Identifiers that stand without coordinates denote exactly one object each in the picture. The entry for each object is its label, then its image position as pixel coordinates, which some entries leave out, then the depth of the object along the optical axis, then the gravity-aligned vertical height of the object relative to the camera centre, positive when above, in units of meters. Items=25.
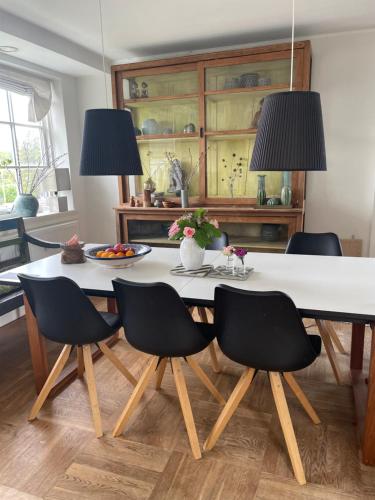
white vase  2.07 -0.46
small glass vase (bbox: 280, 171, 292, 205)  3.43 -0.25
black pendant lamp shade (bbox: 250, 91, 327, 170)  1.55 +0.13
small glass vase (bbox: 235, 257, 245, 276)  2.02 -0.55
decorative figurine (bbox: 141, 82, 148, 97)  3.83 +0.82
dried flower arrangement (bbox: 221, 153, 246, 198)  3.80 -0.01
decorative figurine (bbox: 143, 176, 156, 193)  3.98 -0.15
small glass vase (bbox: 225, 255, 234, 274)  2.05 -0.54
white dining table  1.57 -0.57
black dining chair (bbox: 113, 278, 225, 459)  1.59 -0.71
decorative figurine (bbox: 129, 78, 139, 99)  3.84 +0.83
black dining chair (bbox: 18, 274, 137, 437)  1.75 -0.72
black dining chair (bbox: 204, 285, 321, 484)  1.44 -0.68
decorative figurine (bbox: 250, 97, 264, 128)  3.58 +0.46
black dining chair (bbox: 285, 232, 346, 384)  2.59 -0.56
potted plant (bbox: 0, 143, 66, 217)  3.49 -0.01
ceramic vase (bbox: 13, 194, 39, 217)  3.48 -0.29
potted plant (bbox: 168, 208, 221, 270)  2.06 -0.36
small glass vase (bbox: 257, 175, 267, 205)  3.55 -0.23
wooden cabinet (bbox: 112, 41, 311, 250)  3.44 +0.49
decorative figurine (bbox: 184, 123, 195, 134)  3.77 +0.40
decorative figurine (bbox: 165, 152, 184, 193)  3.94 -0.04
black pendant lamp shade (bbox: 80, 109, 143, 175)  1.91 +0.13
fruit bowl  2.14 -0.48
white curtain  3.47 +0.82
